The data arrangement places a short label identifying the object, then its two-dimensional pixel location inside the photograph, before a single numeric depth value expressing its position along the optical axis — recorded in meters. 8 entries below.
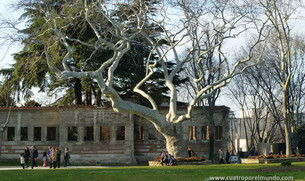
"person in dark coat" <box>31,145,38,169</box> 30.16
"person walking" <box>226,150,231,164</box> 37.97
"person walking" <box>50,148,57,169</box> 30.00
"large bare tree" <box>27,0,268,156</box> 27.17
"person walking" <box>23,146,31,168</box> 31.02
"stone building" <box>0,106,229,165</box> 38.06
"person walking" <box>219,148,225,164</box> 36.37
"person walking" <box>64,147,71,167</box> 33.06
